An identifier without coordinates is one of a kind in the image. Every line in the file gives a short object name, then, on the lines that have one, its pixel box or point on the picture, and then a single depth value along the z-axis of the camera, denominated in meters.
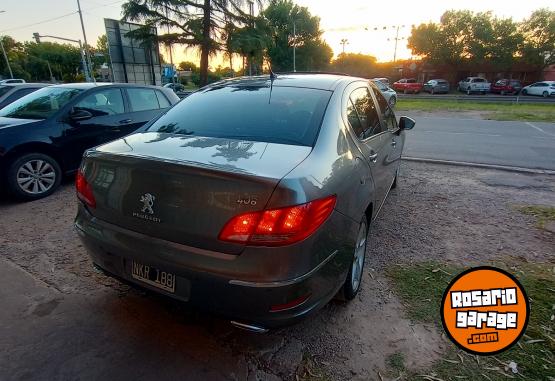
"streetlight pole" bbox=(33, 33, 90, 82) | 32.11
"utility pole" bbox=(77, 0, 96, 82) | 33.81
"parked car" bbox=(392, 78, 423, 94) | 38.58
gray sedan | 1.71
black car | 4.54
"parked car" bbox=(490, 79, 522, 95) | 34.84
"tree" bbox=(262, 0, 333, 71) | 53.06
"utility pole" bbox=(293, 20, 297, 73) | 50.01
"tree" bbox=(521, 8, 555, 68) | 37.97
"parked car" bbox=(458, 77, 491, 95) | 35.25
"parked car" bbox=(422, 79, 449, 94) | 37.28
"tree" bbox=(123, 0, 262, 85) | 23.33
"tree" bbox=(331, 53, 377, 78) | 55.04
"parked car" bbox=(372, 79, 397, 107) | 16.02
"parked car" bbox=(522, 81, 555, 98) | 30.78
